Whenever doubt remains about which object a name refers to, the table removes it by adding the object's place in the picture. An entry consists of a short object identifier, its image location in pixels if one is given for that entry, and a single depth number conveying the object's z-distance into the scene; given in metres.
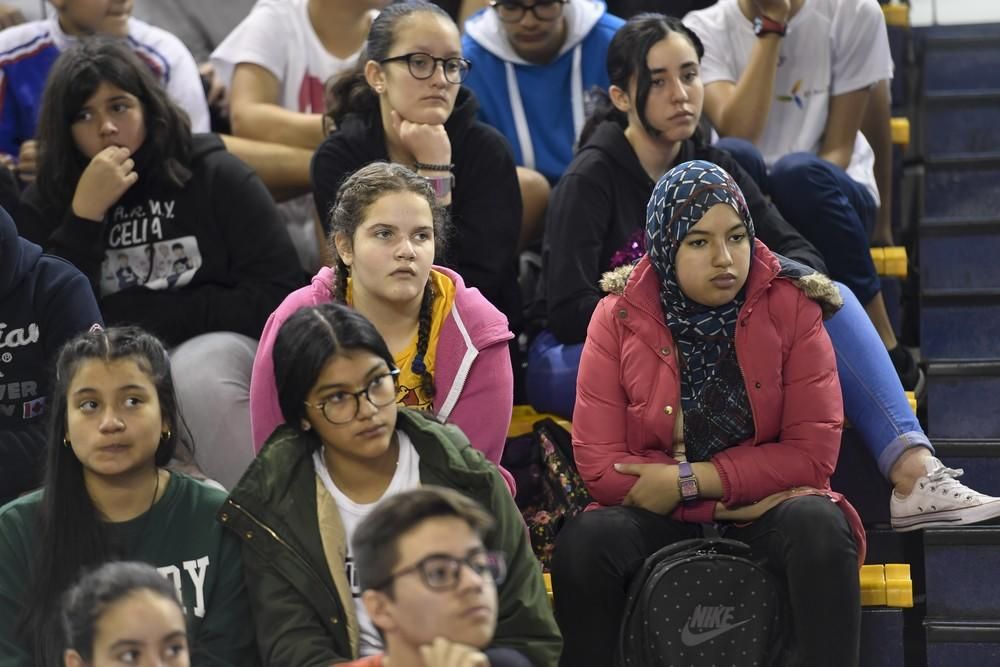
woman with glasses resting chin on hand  6.98
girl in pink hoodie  5.85
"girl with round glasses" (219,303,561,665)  5.03
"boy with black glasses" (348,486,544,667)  4.14
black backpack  5.45
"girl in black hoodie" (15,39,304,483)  6.93
